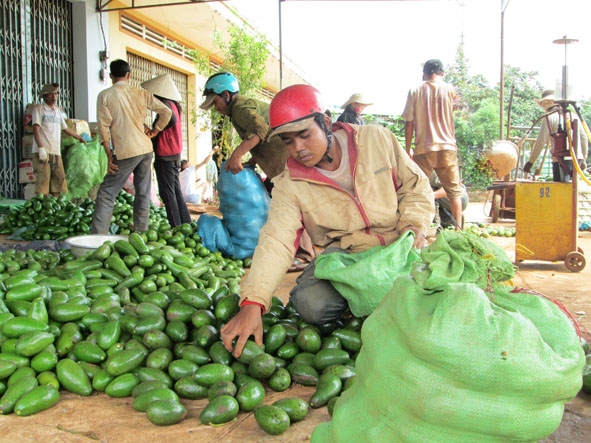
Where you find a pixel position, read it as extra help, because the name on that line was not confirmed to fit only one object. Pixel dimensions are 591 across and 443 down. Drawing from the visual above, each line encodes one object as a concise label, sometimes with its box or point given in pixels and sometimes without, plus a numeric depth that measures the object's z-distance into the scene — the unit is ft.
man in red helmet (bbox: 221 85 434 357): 8.68
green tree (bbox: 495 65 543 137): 76.59
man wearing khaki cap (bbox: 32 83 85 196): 26.32
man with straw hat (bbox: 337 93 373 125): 25.54
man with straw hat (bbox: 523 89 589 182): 18.69
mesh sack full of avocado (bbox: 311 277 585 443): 4.32
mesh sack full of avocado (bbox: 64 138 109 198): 28.40
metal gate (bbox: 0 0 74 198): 28.09
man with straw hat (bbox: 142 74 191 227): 20.80
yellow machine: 17.93
